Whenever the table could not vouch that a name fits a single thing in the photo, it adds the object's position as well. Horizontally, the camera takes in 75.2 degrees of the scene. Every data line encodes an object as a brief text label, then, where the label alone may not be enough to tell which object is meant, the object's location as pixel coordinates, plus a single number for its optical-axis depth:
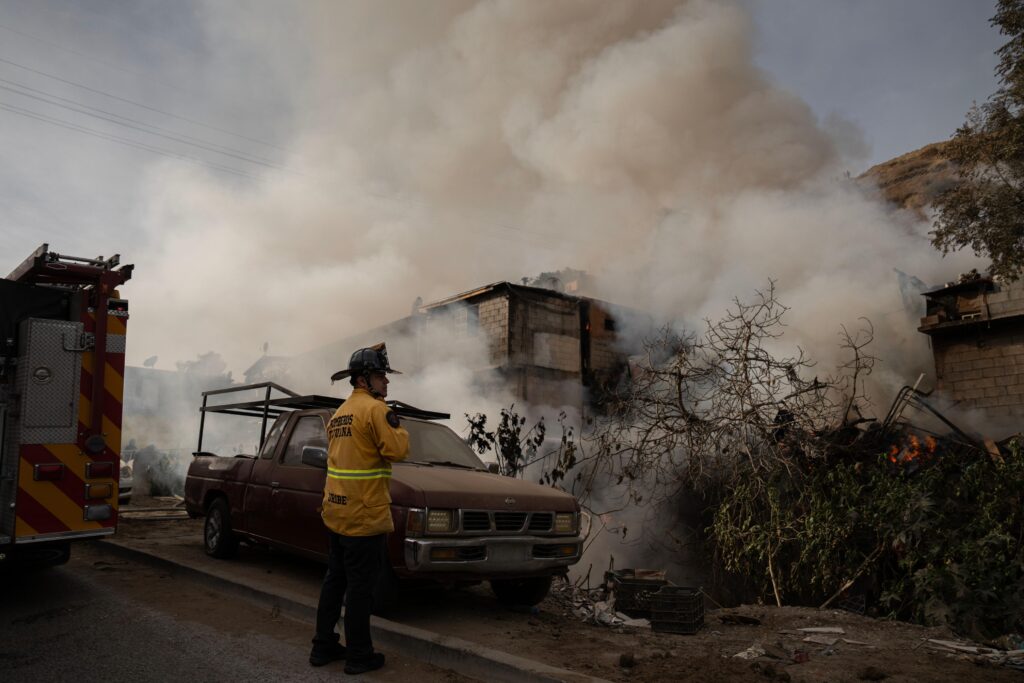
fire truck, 4.74
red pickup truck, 4.55
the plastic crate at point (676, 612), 4.98
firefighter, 3.69
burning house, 23.19
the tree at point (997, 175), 10.95
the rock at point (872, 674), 3.63
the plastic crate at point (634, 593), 5.44
